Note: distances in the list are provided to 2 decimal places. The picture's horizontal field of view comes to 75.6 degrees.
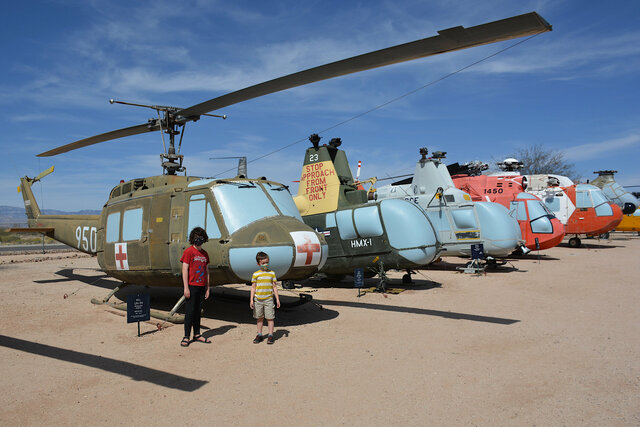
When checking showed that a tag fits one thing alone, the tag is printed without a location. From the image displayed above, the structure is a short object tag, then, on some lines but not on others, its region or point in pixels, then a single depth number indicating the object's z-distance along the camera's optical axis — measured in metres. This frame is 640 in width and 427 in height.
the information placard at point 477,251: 11.91
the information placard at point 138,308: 5.86
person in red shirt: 5.51
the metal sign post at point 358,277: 9.05
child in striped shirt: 5.53
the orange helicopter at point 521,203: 15.16
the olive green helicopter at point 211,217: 5.82
